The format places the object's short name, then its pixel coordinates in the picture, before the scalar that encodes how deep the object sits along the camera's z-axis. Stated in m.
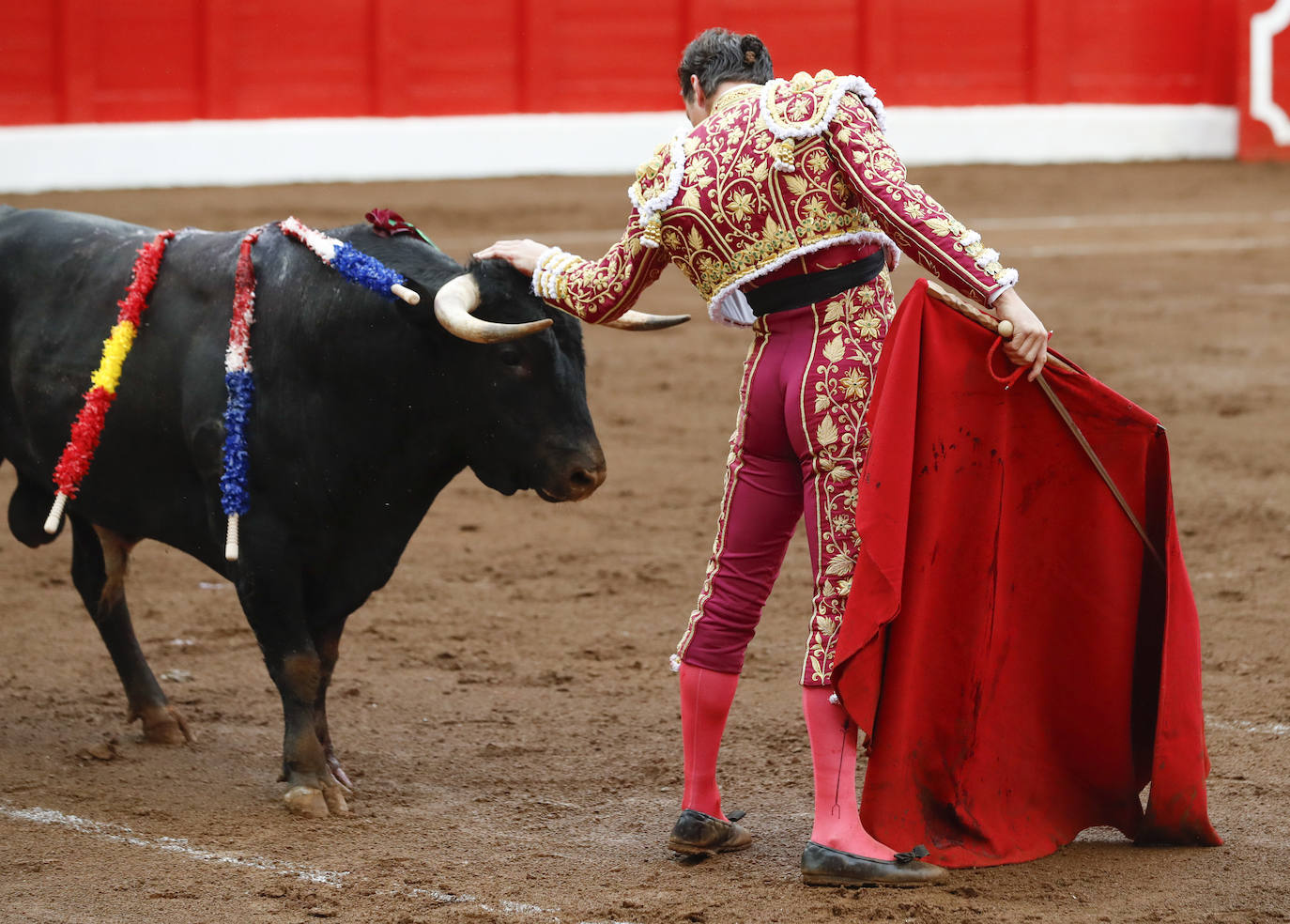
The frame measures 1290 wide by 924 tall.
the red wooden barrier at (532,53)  27.02
